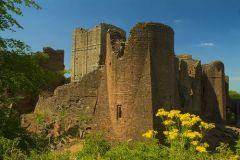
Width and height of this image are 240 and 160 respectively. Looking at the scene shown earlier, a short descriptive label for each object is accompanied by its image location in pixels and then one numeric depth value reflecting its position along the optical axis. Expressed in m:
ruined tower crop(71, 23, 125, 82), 23.65
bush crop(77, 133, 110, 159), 5.99
